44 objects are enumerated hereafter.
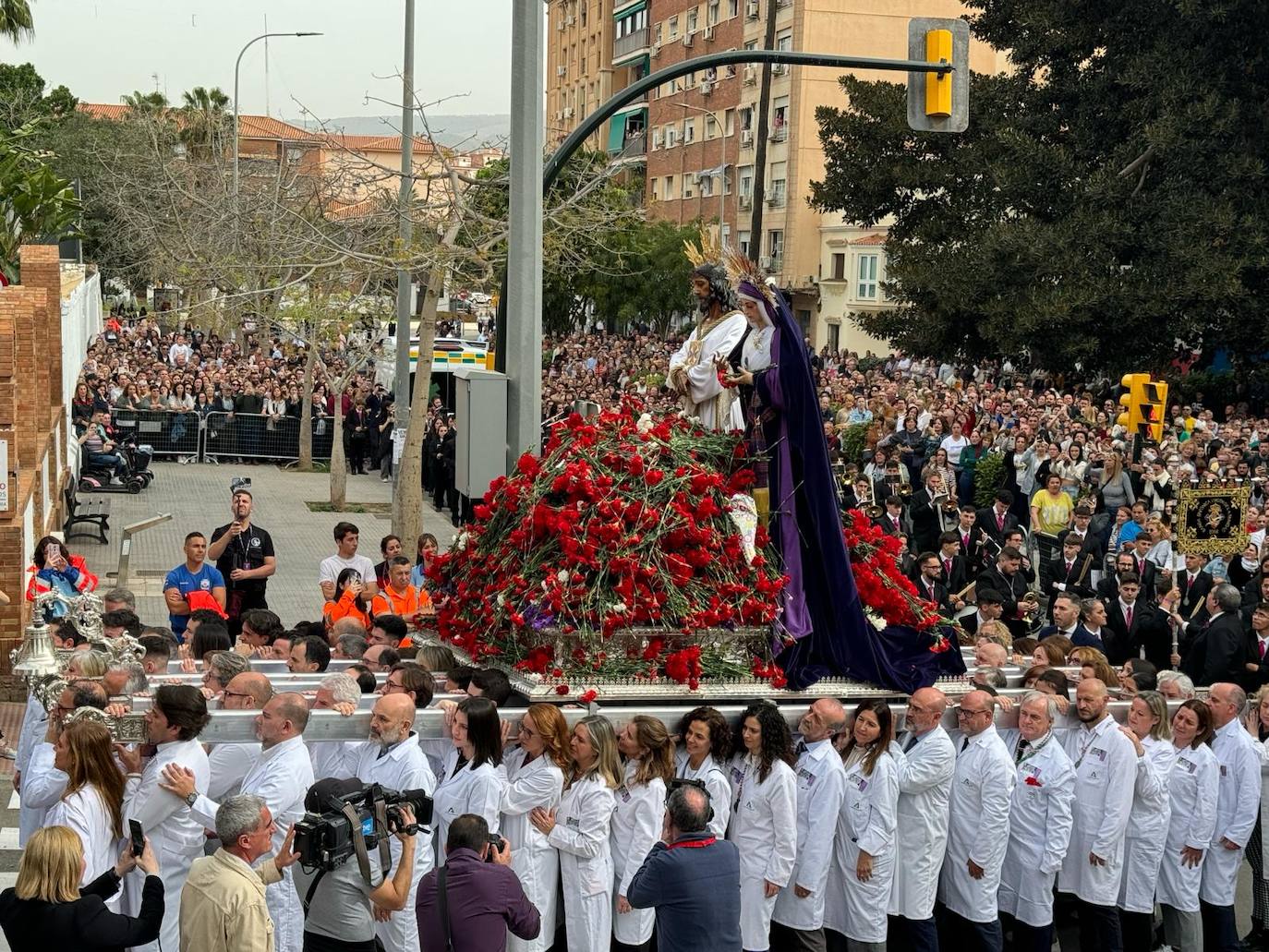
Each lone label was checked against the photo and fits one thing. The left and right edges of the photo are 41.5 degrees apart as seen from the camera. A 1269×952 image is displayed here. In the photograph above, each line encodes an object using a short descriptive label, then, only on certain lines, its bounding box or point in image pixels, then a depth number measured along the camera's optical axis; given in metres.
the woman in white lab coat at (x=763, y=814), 8.46
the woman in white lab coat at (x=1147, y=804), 9.27
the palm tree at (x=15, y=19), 34.56
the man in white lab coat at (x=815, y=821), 8.64
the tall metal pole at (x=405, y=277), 21.31
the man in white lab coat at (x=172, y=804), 7.57
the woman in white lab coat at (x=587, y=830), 8.21
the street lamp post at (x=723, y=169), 51.13
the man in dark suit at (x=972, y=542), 16.62
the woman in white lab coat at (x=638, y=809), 8.30
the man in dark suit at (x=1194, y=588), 14.82
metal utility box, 11.00
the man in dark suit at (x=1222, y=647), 12.34
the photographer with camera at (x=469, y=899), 6.68
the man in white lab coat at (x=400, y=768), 7.96
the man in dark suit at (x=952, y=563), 15.77
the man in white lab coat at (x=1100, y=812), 9.12
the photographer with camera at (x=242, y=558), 13.97
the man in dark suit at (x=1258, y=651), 12.24
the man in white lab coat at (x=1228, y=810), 9.50
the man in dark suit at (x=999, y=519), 17.50
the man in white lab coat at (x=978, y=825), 8.86
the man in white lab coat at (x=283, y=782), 7.52
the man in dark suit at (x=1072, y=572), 16.00
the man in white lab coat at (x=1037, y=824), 9.01
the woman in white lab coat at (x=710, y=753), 8.44
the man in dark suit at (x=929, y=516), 18.88
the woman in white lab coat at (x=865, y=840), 8.66
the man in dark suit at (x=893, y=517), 17.42
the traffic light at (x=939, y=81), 13.23
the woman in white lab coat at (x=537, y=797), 8.18
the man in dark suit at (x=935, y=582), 13.78
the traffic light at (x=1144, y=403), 20.03
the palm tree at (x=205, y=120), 56.22
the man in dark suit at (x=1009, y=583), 14.56
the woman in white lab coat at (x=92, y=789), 7.05
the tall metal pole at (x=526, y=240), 11.28
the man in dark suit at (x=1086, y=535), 16.81
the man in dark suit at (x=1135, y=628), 13.68
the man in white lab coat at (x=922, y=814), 8.75
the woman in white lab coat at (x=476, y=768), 8.02
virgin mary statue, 9.09
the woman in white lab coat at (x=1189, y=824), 9.38
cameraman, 7.31
